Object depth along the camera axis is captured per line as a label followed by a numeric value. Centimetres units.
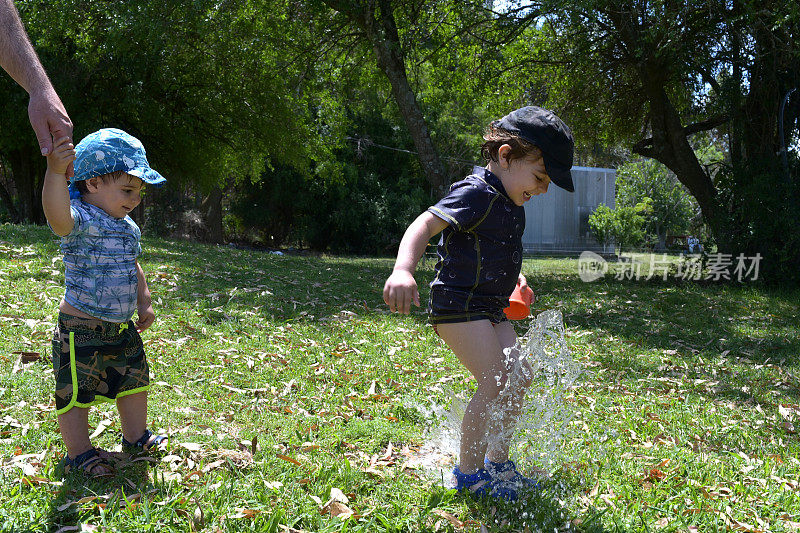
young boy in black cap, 280
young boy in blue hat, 286
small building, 2759
